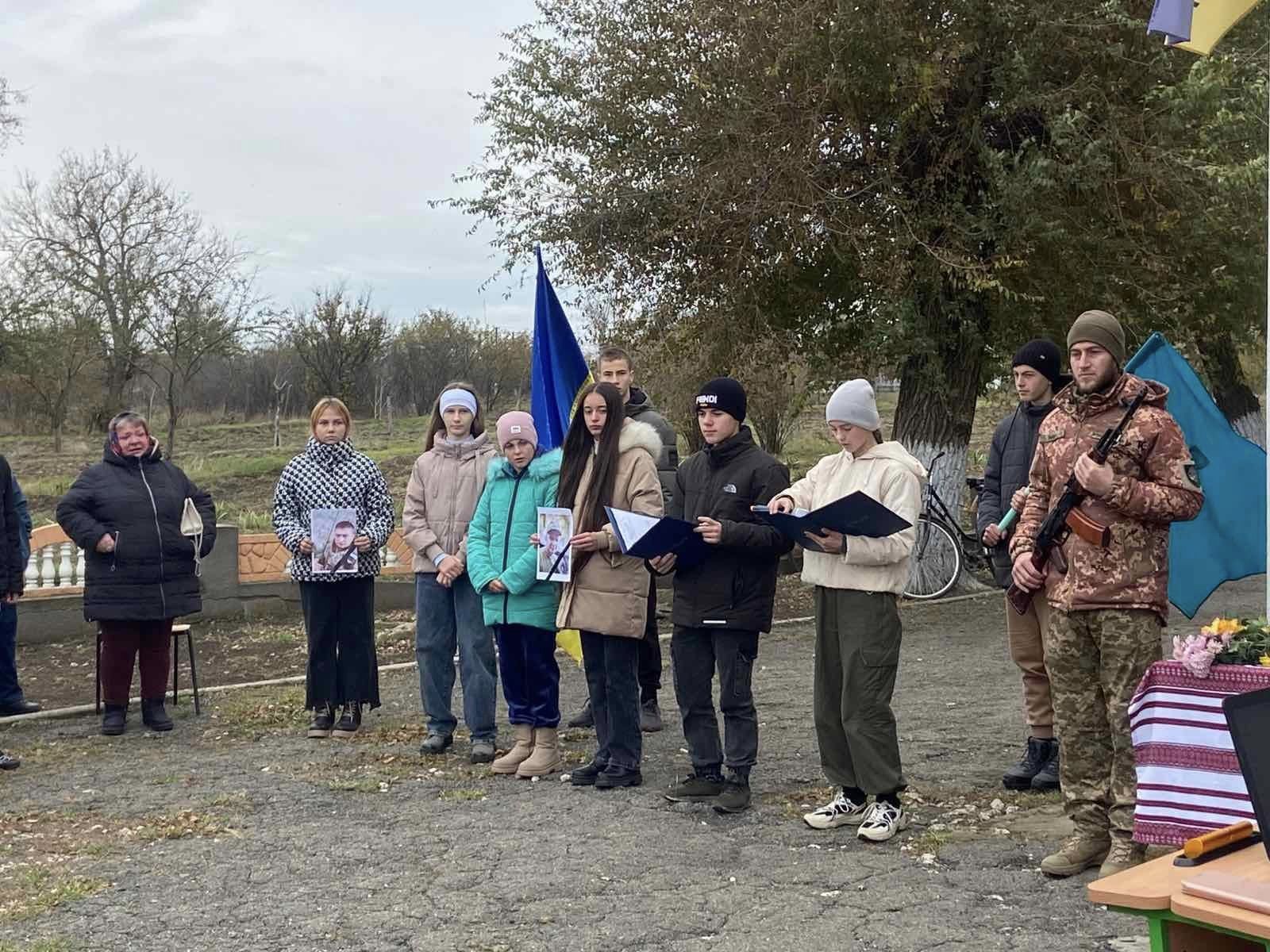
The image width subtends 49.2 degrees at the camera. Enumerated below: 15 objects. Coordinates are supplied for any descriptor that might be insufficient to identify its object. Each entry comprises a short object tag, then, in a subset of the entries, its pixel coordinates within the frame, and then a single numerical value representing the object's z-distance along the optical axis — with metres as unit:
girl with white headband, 7.57
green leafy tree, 12.17
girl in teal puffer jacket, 7.07
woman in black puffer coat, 8.38
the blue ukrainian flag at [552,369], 8.44
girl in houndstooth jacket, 8.06
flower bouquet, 4.04
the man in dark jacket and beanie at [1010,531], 6.25
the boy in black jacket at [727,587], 6.09
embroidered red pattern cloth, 4.26
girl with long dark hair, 6.65
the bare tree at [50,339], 26.06
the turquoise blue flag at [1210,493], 6.55
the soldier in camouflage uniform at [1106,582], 4.77
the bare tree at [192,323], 25.92
